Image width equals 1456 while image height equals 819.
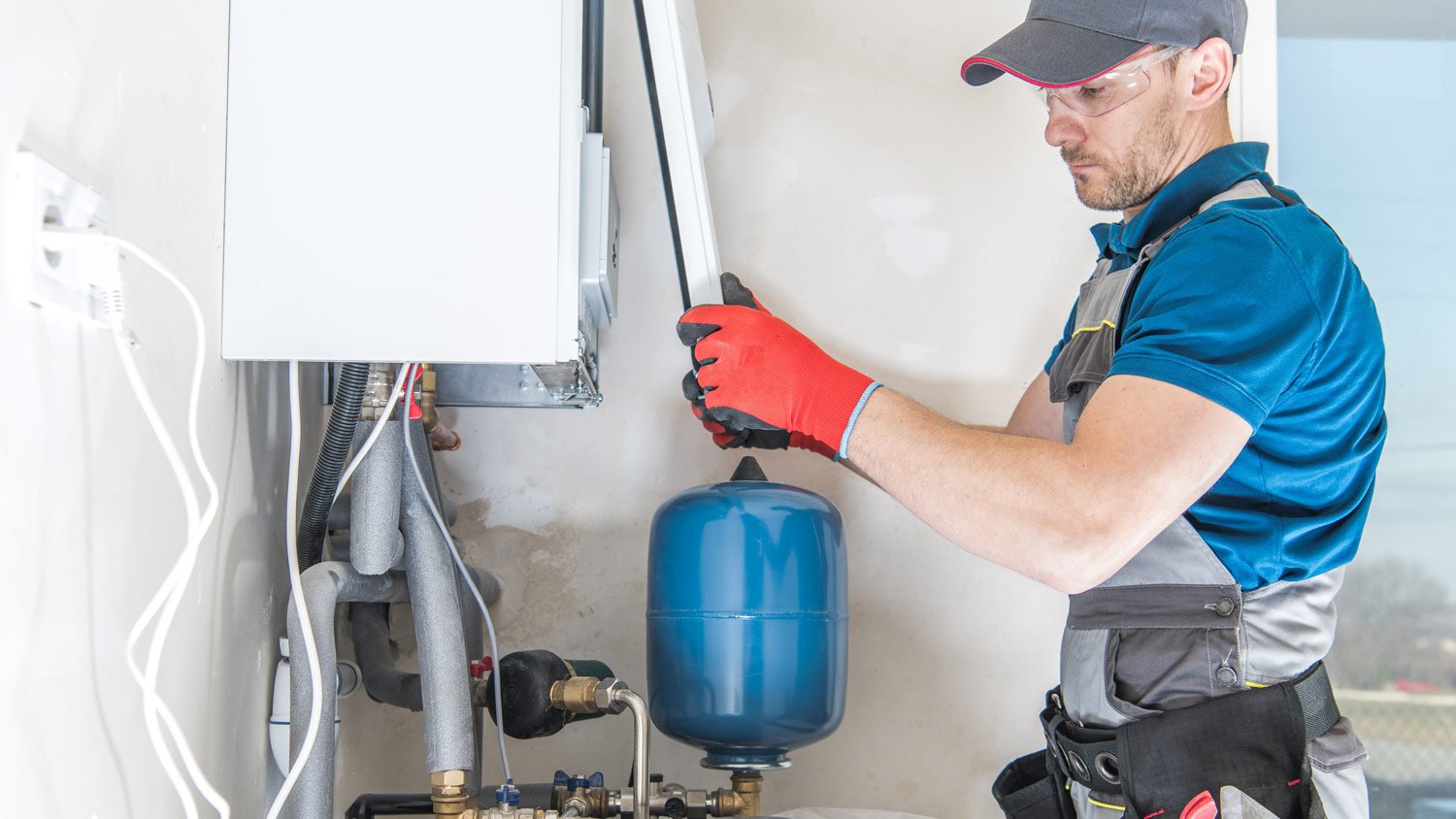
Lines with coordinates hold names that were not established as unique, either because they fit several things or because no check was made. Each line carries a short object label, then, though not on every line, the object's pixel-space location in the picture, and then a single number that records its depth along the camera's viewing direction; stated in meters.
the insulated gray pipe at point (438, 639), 1.06
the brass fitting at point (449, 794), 1.05
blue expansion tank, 1.18
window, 1.56
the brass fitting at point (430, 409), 1.15
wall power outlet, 0.60
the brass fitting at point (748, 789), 1.26
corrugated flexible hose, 1.03
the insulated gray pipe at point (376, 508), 1.04
